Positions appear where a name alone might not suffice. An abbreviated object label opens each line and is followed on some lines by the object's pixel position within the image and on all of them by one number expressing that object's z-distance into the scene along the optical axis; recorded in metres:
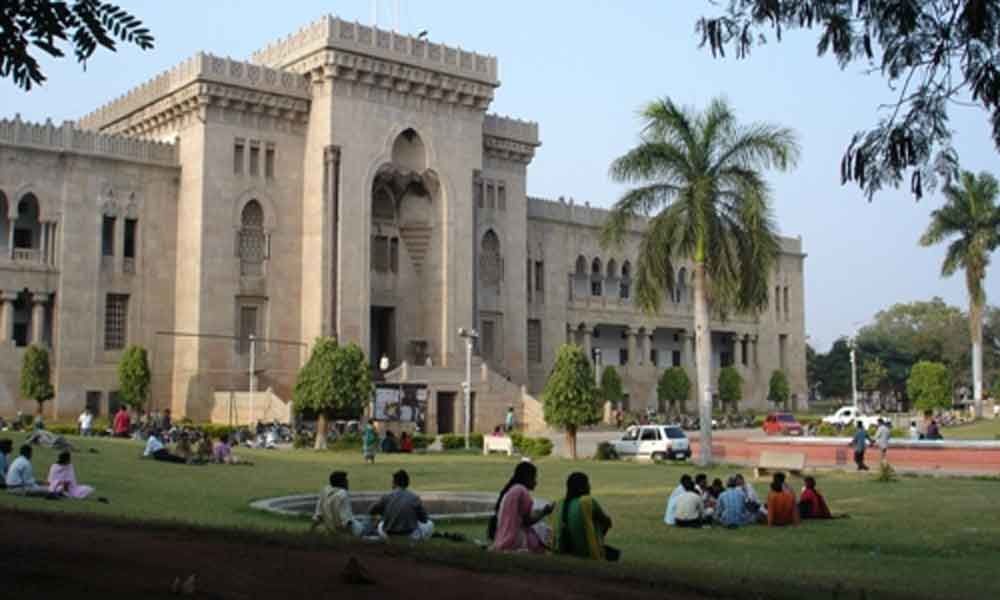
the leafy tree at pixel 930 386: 46.72
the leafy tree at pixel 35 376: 39.94
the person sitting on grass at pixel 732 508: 16.20
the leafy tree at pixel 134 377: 41.00
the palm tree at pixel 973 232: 50.34
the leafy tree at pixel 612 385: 56.62
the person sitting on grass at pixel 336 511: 13.09
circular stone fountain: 16.23
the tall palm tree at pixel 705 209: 29.53
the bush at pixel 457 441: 37.81
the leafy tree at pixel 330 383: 35.84
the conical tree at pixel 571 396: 33.50
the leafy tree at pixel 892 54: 9.05
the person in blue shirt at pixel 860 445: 28.78
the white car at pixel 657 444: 33.72
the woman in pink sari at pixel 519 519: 11.33
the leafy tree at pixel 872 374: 87.38
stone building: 43.28
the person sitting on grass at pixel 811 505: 17.32
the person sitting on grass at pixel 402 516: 12.84
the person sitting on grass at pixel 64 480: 16.42
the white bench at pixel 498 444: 35.12
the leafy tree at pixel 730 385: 62.97
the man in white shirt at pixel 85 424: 35.44
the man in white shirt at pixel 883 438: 29.64
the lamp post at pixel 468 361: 41.16
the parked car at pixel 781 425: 46.62
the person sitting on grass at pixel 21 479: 16.47
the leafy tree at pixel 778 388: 69.25
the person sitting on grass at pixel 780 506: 16.44
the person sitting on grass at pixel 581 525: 10.98
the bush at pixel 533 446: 34.53
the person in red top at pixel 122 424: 34.75
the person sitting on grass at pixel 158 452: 25.52
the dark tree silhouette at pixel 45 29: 6.27
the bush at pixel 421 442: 37.38
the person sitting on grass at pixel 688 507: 15.98
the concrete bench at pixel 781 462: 24.77
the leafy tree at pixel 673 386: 60.78
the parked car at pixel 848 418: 50.25
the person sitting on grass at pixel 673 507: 16.12
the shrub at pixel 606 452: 33.41
